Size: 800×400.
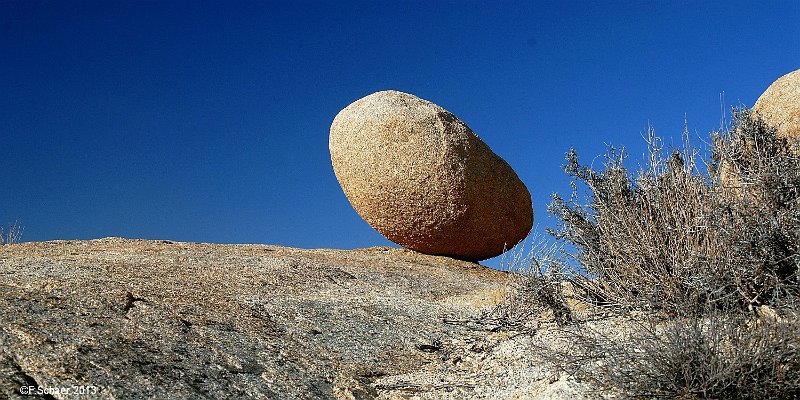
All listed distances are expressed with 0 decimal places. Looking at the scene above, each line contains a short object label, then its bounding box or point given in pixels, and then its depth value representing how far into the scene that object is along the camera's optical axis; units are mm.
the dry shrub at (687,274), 3215
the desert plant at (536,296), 5121
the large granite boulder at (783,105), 6609
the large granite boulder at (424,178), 9688
